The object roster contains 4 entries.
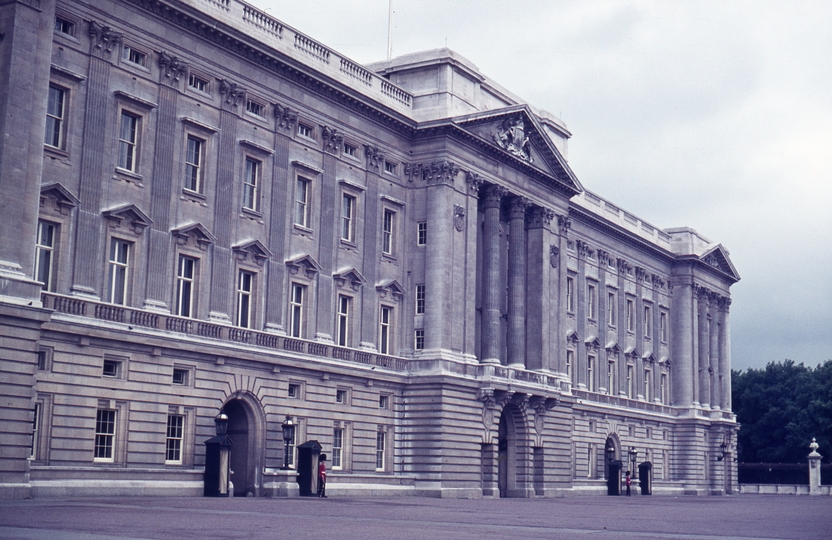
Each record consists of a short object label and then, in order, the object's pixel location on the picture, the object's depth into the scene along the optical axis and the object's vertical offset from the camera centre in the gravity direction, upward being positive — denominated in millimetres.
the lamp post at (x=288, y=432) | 49375 +358
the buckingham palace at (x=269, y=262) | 41031 +8377
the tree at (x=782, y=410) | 131125 +5329
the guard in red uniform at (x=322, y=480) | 50906 -1775
